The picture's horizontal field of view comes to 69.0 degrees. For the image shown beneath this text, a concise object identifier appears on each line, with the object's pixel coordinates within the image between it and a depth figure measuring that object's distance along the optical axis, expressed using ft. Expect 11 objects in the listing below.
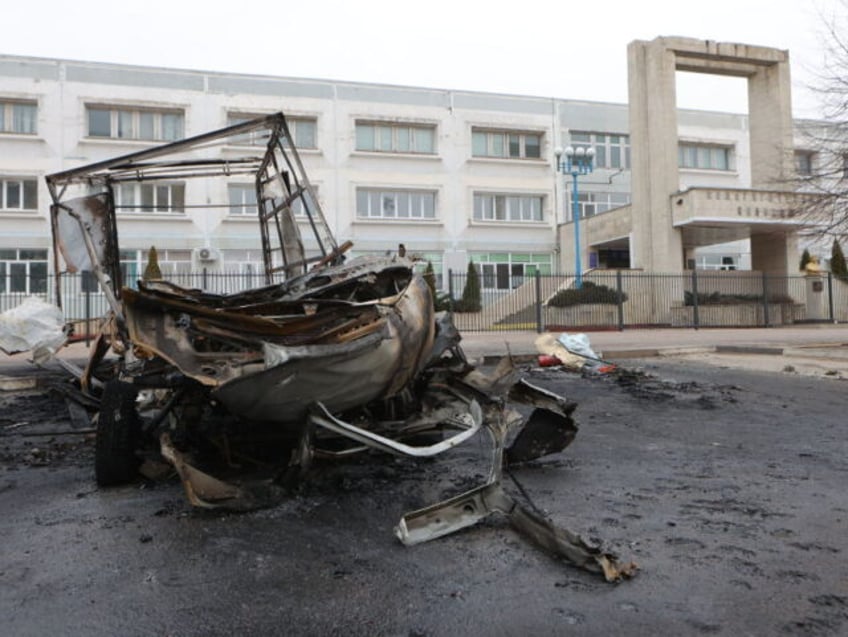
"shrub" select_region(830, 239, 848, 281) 94.89
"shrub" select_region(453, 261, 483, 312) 79.25
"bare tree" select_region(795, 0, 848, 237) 42.70
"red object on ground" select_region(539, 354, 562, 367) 34.09
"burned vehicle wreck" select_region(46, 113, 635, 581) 9.47
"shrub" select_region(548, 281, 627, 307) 73.41
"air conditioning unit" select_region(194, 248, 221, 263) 89.75
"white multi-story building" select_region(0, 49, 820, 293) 86.17
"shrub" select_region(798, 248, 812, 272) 101.04
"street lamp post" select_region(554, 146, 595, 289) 82.34
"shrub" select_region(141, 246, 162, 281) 71.51
